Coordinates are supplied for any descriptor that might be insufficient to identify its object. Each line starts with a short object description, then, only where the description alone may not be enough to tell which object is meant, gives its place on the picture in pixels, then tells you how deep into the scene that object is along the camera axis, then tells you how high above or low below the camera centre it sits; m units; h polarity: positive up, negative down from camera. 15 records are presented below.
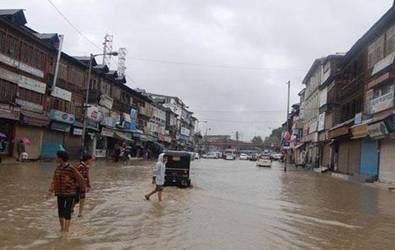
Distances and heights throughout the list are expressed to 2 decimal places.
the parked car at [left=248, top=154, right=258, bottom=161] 120.46 +2.06
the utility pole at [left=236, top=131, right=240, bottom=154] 181.73 +8.03
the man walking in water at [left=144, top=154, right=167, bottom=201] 18.86 -0.52
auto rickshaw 25.59 -0.31
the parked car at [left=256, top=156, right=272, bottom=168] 71.69 +0.81
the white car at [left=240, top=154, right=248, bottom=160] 125.94 +2.22
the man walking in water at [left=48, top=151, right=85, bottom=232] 11.15 -0.60
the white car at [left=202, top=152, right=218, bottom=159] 120.69 +1.87
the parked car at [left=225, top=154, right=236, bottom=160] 120.43 +1.96
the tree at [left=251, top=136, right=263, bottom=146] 188.04 +8.55
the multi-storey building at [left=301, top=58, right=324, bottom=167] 73.75 +8.97
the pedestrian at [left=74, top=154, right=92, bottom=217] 14.07 -0.32
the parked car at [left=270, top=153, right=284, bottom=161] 130.85 +2.90
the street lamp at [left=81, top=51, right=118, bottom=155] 46.66 +3.28
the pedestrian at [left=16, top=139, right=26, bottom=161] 39.41 +0.05
